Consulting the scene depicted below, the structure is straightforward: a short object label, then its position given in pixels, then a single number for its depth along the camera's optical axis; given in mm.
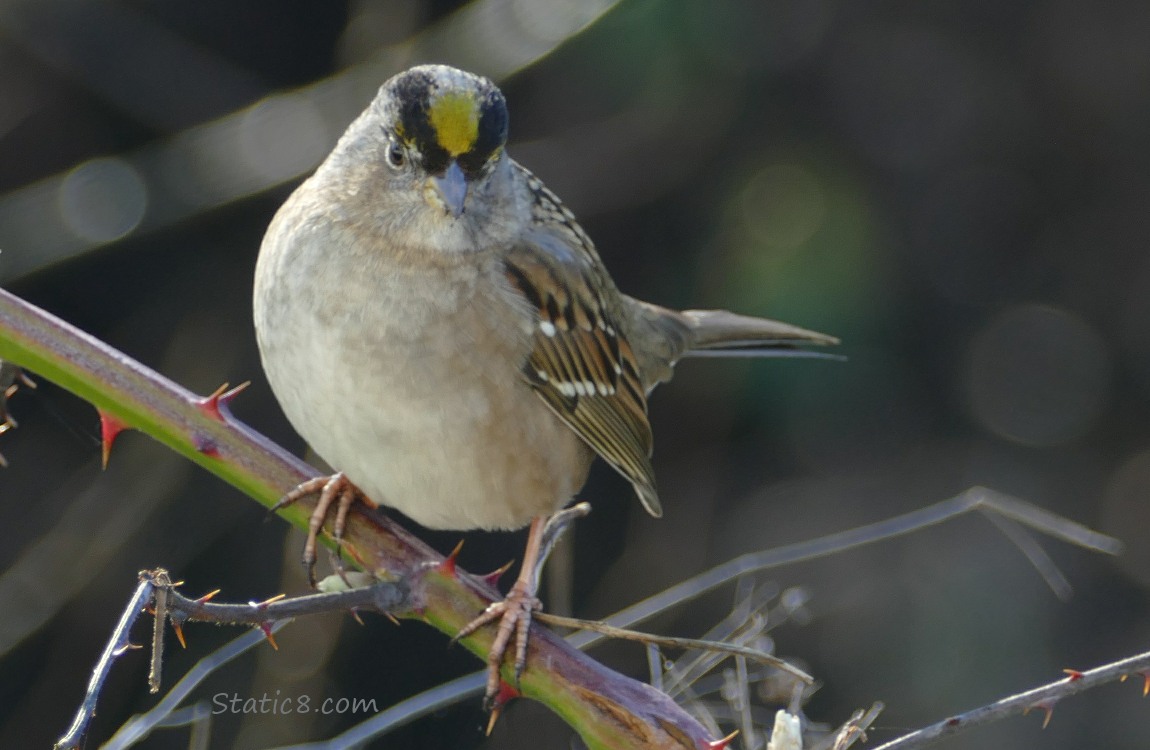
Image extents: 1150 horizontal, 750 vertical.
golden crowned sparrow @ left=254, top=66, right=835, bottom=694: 3356
